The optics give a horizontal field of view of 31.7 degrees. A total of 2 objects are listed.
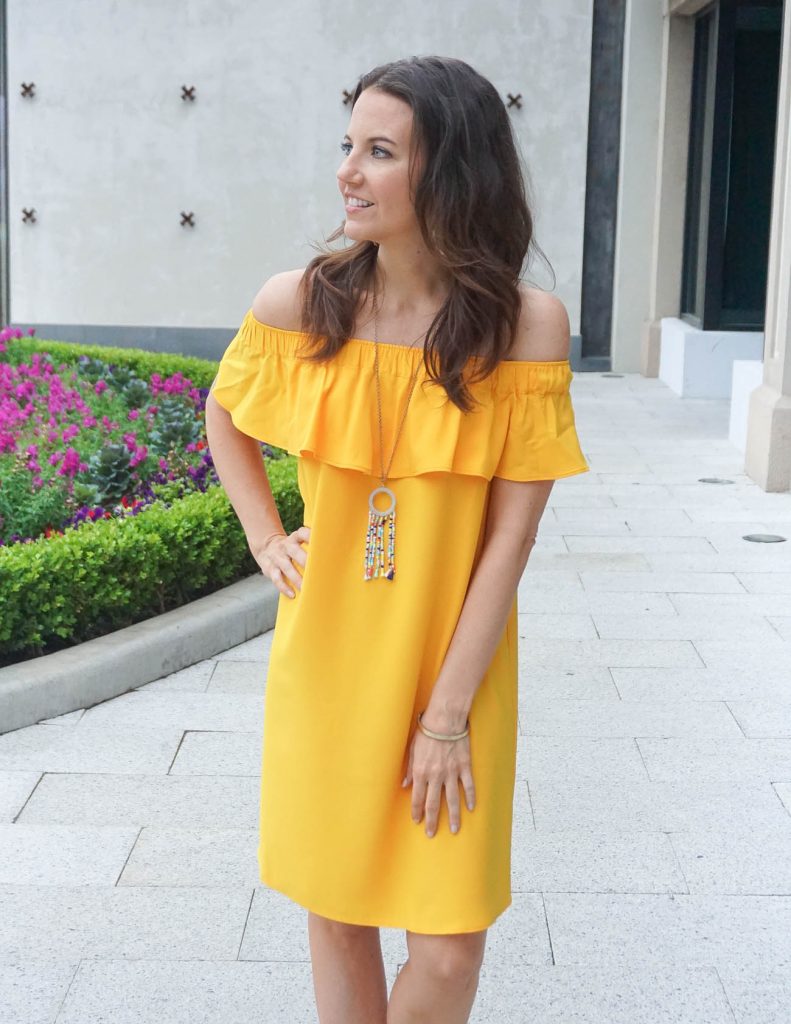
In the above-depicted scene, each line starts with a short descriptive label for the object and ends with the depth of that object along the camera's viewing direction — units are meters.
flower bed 4.69
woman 1.94
